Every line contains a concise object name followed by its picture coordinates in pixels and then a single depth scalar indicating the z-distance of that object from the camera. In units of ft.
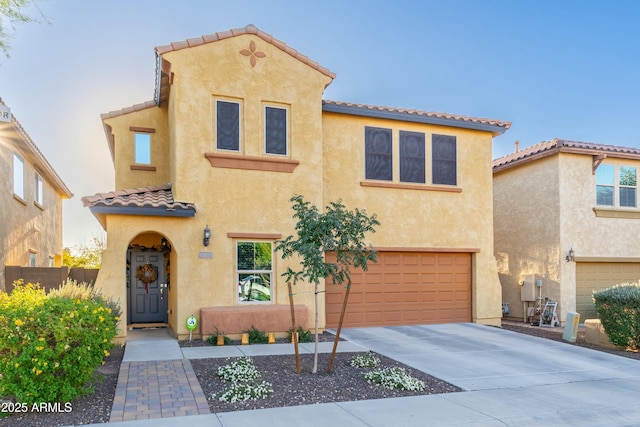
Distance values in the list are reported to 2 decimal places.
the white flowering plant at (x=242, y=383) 23.21
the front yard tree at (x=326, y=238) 26.99
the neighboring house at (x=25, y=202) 44.98
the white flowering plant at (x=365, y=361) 30.27
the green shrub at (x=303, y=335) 39.11
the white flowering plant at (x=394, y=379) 25.71
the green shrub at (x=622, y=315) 38.34
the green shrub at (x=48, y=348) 20.13
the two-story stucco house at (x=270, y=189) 39.22
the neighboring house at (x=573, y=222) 53.01
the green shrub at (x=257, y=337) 38.32
